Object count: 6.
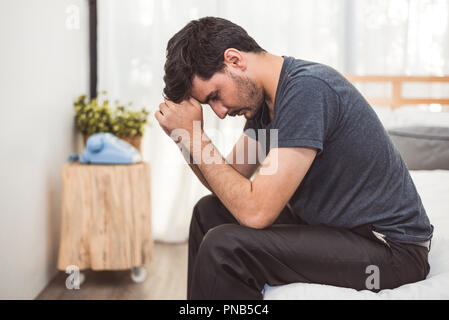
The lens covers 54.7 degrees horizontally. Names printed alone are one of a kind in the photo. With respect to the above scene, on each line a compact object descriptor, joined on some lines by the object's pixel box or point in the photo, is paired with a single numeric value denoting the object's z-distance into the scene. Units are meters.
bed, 0.80
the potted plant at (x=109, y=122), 2.03
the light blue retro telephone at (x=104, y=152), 1.81
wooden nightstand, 1.77
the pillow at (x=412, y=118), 1.84
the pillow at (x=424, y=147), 1.63
